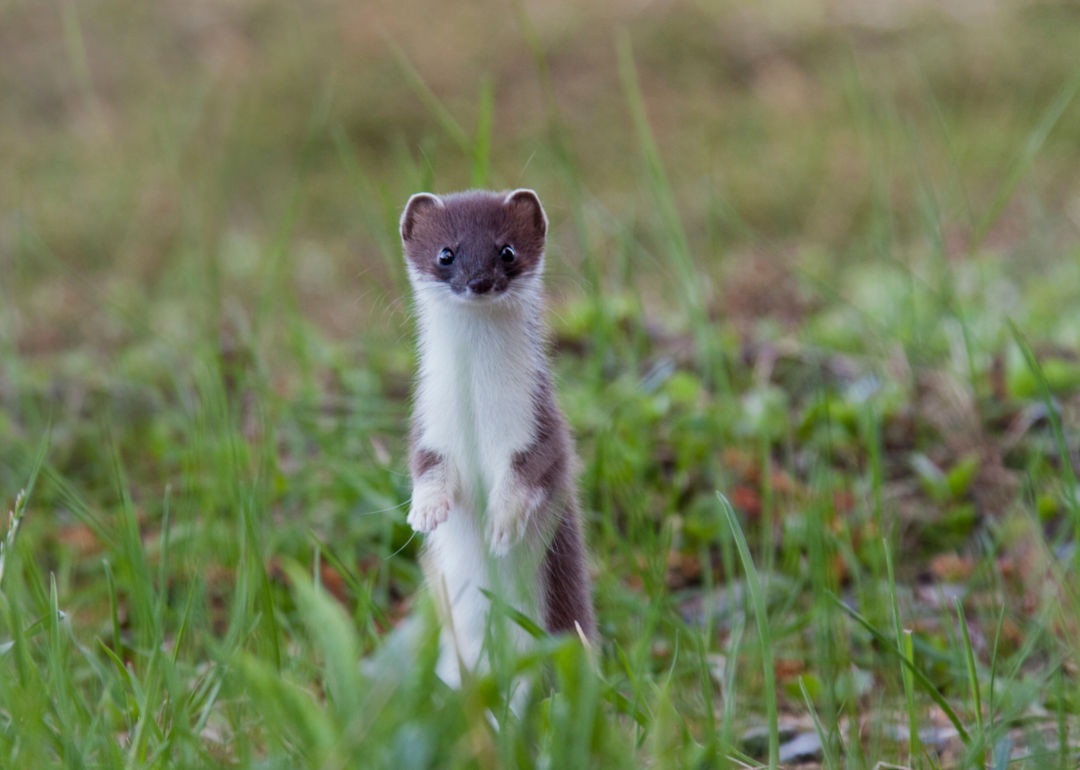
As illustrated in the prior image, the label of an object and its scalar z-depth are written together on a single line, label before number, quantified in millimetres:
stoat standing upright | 5566
